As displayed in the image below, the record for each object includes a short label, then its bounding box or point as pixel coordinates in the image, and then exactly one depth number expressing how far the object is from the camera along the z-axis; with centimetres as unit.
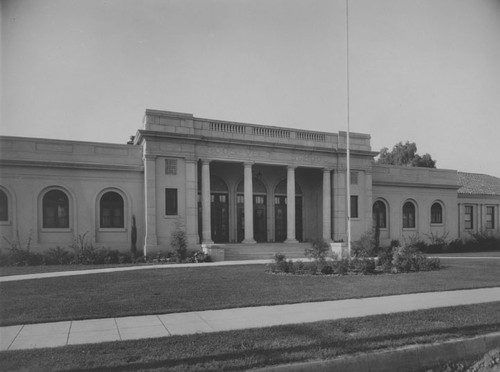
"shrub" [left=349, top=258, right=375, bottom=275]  1539
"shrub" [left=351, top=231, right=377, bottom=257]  2160
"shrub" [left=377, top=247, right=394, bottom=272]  1620
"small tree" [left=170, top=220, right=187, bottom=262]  2134
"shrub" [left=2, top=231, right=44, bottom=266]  1911
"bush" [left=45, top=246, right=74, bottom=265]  1977
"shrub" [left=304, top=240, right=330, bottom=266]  1720
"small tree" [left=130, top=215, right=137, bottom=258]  2228
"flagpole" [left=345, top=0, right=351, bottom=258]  2066
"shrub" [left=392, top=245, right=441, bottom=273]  1602
